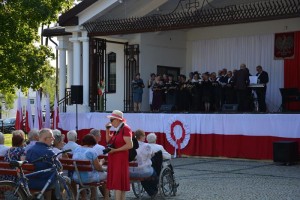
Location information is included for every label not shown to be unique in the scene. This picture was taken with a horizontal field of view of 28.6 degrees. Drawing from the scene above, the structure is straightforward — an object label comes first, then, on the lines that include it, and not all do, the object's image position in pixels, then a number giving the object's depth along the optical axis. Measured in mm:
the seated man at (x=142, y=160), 10037
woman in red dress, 8766
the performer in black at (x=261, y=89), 20844
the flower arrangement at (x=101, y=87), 23139
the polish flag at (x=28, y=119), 20500
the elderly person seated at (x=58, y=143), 10279
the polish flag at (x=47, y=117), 21125
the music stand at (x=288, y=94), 20781
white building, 22312
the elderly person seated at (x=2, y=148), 10252
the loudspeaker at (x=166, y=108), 21875
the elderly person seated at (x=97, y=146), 10187
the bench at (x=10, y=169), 8398
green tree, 23359
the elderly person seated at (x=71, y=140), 10586
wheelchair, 10469
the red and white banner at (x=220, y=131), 17125
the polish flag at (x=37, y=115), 20734
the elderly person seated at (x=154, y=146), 10676
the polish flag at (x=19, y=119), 20344
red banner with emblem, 23312
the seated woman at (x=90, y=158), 9242
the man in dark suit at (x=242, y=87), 20250
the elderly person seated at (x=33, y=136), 10472
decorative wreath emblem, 19125
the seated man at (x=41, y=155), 8360
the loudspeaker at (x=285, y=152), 16109
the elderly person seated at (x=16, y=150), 9234
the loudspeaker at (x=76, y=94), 22031
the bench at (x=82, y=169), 9227
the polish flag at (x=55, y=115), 22047
